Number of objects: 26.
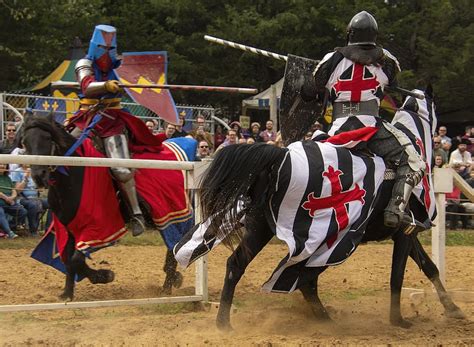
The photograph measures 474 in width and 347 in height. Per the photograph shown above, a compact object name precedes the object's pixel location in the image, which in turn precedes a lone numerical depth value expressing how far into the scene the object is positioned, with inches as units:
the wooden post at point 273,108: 551.2
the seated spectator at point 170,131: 504.1
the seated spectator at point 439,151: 565.0
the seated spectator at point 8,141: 418.2
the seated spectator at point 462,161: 554.3
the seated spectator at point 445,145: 594.8
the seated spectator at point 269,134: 553.8
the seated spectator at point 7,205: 413.4
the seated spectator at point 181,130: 504.6
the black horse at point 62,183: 269.6
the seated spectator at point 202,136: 493.0
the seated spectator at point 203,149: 476.1
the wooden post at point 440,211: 284.8
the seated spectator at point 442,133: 619.2
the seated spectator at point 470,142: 619.4
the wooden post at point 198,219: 256.6
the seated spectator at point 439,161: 545.6
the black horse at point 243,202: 218.5
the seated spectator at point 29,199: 418.6
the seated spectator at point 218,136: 604.1
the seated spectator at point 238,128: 568.7
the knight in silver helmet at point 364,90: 234.8
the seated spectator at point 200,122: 545.6
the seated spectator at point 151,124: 510.2
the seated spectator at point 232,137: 520.4
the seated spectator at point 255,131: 590.0
